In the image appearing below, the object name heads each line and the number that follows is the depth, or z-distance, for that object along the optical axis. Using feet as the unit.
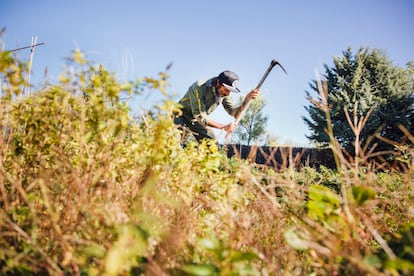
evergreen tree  52.11
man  13.74
